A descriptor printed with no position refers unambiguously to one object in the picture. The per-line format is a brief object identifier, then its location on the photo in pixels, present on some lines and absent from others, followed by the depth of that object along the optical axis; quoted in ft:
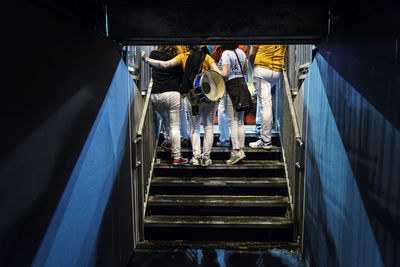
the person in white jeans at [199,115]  16.07
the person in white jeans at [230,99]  16.43
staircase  14.96
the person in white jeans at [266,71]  17.04
